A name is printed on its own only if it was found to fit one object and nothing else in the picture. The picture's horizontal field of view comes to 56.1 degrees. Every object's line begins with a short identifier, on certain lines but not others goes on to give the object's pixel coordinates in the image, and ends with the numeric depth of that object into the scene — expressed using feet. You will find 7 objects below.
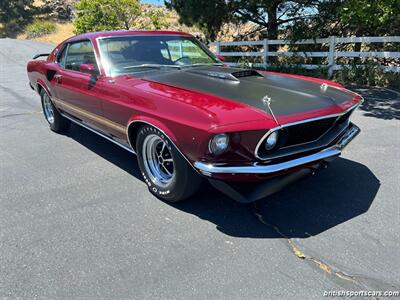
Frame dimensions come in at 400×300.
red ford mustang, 9.42
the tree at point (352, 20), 28.12
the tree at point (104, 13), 60.95
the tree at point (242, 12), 40.63
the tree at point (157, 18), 61.93
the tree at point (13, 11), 154.53
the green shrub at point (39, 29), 126.41
